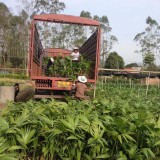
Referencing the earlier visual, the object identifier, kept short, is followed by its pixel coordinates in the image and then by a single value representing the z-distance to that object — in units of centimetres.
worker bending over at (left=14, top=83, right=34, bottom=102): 760
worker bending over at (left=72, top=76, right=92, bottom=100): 528
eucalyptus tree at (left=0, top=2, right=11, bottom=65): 2800
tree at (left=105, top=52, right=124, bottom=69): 3115
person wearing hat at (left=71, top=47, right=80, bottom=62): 620
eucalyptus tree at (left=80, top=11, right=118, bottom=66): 3460
